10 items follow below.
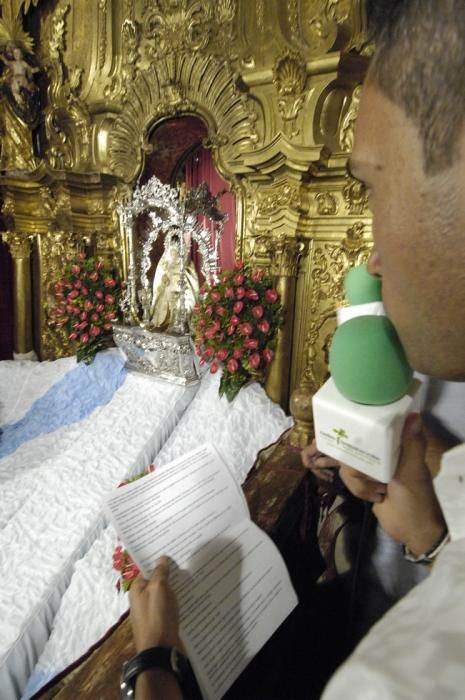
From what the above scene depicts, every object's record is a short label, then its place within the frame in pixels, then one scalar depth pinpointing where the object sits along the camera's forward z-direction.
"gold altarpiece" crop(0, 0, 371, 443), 2.20
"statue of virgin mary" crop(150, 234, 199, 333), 2.61
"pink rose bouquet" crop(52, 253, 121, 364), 2.86
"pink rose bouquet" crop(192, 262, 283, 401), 2.10
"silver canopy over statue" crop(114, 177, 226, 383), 2.44
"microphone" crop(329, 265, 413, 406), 0.52
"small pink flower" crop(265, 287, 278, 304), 2.21
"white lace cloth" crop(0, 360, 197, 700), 1.39
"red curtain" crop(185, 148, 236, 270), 2.80
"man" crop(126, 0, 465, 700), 0.25
